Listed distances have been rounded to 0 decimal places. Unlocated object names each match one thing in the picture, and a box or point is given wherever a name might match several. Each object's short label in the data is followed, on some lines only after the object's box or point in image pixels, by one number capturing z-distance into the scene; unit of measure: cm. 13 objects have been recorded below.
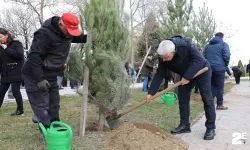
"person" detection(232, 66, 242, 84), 1381
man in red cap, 244
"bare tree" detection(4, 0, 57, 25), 1462
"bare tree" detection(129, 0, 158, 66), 2469
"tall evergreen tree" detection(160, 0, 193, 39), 708
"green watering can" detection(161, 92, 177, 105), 541
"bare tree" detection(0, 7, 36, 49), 2248
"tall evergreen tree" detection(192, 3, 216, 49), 925
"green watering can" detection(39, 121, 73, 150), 216
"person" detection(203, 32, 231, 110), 485
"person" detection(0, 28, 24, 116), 387
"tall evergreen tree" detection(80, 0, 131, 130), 280
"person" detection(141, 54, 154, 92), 825
